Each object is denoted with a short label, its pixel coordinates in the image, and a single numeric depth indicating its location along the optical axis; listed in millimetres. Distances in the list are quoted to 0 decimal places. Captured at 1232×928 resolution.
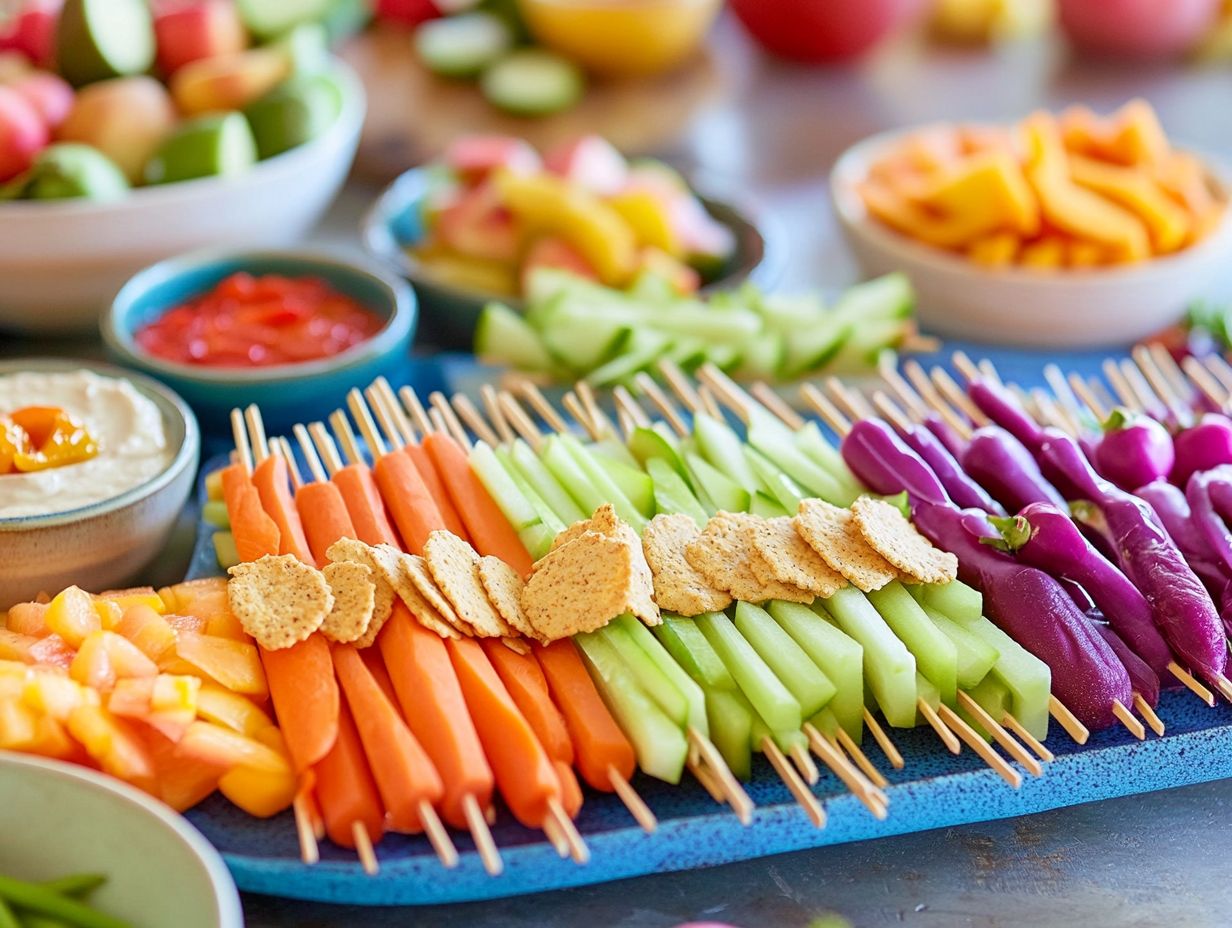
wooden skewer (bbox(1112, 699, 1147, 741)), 596
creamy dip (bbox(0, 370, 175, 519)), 646
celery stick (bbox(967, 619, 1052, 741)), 603
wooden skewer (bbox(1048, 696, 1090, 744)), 596
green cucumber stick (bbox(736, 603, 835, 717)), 596
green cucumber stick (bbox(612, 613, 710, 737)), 590
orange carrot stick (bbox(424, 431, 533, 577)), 643
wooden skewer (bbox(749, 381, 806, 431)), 739
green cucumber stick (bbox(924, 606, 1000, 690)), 608
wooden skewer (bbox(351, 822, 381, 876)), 562
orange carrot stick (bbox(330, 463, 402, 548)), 645
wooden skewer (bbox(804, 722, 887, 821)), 572
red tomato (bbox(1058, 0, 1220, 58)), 1169
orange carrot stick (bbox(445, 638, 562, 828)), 574
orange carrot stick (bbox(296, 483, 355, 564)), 641
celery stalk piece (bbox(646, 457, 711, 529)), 662
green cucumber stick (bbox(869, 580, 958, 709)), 607
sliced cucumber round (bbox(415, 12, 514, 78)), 1092
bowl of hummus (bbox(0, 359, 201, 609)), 640
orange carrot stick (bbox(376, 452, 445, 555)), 648
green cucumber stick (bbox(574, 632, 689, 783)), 584
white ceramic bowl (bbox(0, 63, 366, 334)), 771
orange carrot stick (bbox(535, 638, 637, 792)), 585
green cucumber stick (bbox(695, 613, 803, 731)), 591
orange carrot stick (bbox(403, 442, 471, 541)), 656
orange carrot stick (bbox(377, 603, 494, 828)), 572
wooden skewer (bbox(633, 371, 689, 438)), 726
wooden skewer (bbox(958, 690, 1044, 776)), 587
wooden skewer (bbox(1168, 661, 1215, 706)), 608
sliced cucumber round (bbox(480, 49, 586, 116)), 1061
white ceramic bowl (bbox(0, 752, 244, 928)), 547
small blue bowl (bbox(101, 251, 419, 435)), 736
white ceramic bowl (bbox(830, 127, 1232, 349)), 823
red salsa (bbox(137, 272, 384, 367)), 762
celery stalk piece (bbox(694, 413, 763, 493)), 683
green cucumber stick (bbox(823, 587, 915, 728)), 601
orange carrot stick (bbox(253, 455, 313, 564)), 638
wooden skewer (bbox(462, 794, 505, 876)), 556
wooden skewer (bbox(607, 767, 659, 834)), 571
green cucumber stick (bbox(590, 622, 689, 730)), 589
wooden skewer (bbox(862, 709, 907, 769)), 595
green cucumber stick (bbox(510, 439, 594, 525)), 660
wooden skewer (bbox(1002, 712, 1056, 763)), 595
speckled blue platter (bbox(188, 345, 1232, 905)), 575
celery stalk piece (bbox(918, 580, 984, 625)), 623
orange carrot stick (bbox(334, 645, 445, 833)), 569
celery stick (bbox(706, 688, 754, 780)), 595
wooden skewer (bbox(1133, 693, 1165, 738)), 607
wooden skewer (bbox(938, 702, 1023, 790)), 581
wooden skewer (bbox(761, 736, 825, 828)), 571
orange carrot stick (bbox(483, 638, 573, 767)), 588
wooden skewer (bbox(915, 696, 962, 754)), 590
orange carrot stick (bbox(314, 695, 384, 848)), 572
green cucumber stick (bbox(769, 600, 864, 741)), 601
